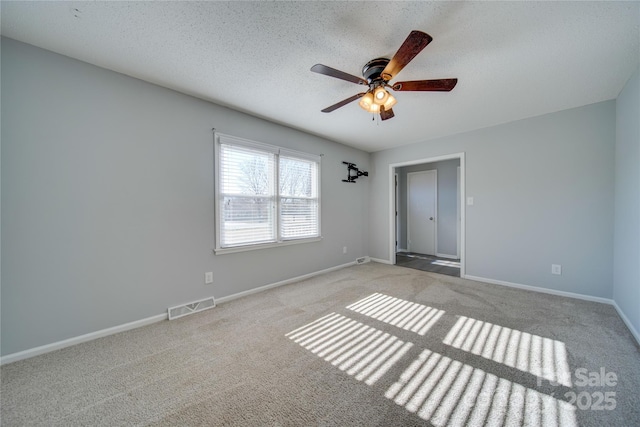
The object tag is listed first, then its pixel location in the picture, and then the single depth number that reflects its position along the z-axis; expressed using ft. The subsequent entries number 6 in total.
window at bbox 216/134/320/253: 9.41
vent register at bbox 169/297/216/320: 8.02
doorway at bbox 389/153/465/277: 16.01
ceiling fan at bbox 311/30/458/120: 4.99
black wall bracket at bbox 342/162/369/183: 15.09
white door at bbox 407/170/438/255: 18.78
